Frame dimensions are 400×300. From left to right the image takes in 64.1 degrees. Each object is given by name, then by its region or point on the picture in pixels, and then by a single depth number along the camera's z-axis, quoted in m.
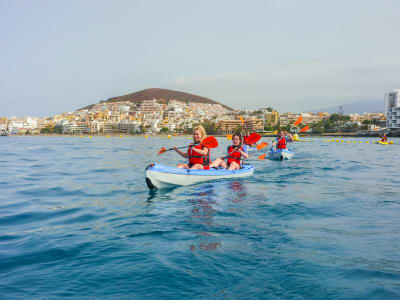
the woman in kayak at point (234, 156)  12.66
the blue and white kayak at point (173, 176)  9.95
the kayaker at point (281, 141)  22.08
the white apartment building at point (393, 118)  118.07
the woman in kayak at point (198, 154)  10.88
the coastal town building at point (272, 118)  188.00
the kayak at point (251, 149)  30.44
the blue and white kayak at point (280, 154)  21.31
